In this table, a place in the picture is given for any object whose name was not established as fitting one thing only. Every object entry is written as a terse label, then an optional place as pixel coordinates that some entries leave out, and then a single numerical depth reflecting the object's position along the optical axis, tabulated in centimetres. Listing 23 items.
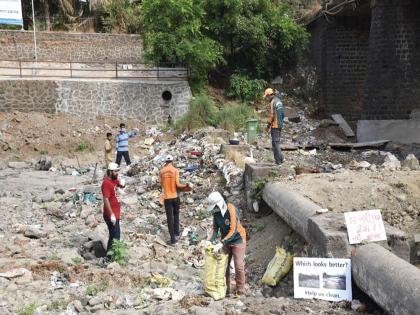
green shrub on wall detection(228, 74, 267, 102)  2048
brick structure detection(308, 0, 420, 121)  1487
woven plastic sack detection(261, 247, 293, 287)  612
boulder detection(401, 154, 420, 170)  901
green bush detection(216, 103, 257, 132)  1647
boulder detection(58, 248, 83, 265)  713
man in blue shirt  1380
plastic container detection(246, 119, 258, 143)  1415
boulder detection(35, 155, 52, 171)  1619
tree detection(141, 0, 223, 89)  1905
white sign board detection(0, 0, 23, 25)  2119
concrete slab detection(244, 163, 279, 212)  858
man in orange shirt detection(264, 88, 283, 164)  944
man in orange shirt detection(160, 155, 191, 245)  831
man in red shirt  722
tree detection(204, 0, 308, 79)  2016
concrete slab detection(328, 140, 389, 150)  1418
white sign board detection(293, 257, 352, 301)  497
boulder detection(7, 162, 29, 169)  1656
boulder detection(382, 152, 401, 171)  880
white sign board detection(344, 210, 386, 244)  509
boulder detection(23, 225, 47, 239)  866
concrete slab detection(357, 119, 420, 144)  1501
